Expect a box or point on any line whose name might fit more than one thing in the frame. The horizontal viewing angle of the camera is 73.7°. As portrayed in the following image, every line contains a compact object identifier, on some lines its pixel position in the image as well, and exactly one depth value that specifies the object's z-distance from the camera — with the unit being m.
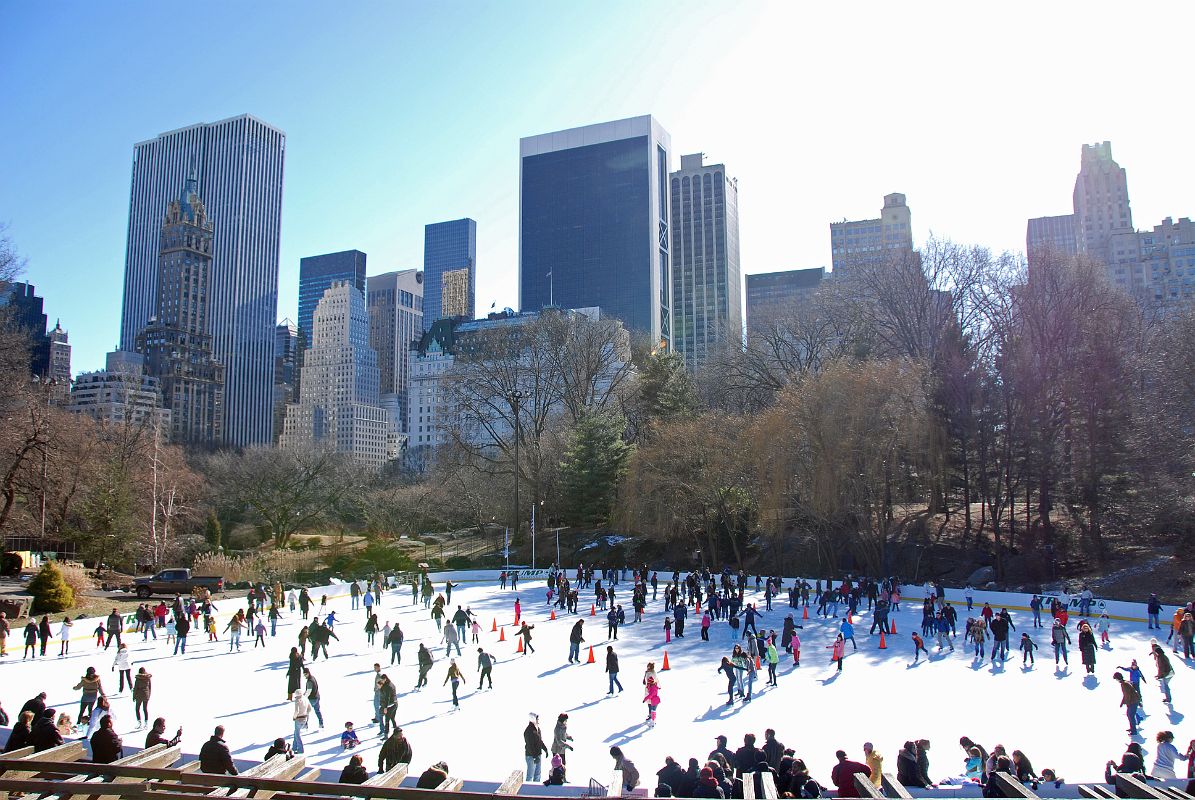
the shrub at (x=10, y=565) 38.72
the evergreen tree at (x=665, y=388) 53.22
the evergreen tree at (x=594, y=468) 48.97
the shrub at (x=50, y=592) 26.47
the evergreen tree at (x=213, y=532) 49.08
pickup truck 32.16
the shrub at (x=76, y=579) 29.27
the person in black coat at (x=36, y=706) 11.34
